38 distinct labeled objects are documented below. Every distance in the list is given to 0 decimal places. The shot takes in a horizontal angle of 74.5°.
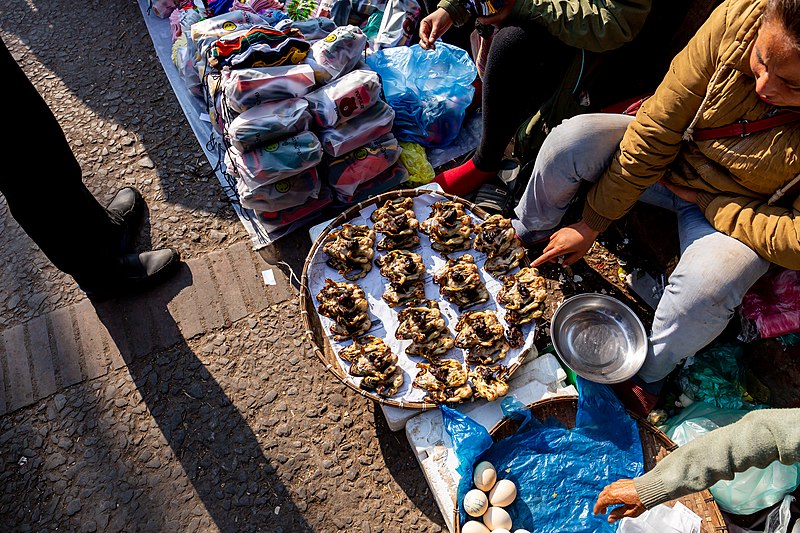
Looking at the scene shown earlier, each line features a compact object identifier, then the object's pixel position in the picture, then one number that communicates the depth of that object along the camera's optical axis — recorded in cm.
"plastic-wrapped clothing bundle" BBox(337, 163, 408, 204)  302
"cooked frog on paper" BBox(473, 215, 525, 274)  256
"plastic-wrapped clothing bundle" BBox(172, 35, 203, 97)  330
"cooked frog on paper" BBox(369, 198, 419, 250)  262
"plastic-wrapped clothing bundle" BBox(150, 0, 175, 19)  386
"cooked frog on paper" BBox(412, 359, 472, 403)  222
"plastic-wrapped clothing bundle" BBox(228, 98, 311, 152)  257
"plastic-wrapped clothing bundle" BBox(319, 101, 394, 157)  276
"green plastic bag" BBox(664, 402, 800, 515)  195
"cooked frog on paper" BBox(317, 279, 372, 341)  239
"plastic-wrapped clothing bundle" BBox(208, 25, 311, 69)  263
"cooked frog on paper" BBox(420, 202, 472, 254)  261
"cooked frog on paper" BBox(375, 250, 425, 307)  249
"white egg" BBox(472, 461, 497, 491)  206
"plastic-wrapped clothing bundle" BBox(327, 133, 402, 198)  287
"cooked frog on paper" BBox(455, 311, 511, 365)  232
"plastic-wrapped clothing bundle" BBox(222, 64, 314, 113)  257
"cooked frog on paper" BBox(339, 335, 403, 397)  222
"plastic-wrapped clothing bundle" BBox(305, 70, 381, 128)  270
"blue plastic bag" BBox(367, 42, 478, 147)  314
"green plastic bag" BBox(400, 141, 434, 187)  315
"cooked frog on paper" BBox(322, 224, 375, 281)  255
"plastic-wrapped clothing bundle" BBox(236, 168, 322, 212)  272
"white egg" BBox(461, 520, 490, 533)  198
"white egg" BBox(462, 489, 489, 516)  201
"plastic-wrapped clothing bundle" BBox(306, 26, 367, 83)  277
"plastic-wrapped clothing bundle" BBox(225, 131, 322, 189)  262
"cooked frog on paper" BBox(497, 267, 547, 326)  239
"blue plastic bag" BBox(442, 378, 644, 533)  208
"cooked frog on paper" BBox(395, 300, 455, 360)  236
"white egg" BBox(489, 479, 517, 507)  204
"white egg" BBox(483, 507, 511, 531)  200
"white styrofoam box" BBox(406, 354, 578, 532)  216
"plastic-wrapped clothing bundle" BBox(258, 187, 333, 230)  292
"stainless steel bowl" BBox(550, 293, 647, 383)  233
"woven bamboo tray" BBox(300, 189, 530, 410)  222
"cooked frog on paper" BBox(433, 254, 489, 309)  246
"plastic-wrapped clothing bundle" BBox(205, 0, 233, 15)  343
